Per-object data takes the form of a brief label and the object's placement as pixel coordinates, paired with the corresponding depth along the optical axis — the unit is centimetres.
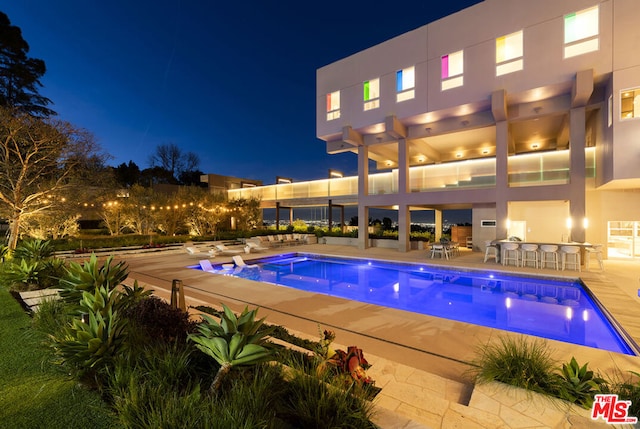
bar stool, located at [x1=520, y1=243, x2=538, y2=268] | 1073
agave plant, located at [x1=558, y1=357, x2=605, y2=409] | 265
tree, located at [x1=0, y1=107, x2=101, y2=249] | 971
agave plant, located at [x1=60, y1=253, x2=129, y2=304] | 402
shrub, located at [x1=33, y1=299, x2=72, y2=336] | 393
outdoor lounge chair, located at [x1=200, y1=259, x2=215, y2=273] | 1076
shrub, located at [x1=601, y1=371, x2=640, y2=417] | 251
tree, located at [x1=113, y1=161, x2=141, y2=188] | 3716
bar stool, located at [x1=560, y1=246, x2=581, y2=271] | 1009
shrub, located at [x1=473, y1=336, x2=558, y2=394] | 286
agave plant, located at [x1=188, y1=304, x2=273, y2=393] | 239
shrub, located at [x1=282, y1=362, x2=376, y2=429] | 223
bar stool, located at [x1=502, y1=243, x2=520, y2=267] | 1112
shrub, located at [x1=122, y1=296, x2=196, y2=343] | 351
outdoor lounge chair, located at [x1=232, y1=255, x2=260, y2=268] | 1204
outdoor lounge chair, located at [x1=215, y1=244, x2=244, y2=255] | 1454
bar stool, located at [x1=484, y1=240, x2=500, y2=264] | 1194
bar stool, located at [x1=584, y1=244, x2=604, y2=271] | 995
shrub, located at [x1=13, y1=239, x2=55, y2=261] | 779
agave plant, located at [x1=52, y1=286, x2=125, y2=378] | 282
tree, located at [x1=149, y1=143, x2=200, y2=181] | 4322
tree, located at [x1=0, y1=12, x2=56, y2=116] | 1925
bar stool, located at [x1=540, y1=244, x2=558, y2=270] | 1037
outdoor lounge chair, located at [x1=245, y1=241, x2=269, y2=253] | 1550
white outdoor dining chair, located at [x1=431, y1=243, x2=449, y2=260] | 1300
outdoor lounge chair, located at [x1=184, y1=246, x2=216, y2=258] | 1357
